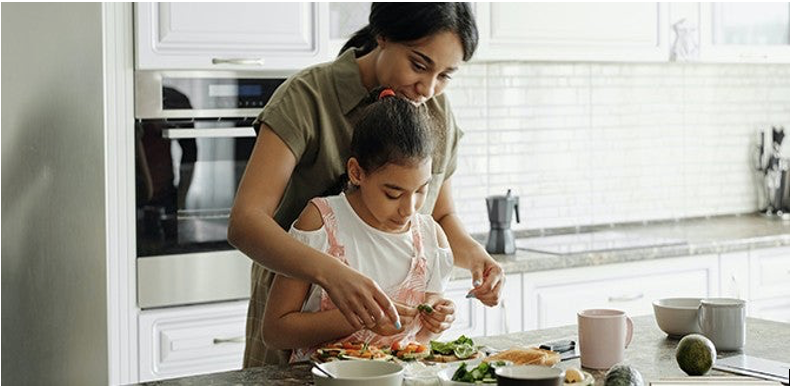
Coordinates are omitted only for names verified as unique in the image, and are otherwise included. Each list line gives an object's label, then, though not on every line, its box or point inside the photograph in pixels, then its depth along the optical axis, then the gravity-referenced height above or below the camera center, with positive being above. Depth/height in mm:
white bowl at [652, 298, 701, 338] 2428 -307
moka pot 4219 -204
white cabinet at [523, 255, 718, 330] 4098 -423
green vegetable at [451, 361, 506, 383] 1896 -325
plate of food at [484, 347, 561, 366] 2045 -323
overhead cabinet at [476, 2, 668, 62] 4262 +511
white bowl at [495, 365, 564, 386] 1705 -299
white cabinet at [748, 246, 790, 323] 4664 -457
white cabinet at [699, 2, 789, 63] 4812 +562
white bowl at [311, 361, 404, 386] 1797 -308
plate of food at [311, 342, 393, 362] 2080 -321
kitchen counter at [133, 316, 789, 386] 2104 -357
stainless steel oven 3641 -12
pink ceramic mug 2150 -310
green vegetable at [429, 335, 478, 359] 2148 -323
